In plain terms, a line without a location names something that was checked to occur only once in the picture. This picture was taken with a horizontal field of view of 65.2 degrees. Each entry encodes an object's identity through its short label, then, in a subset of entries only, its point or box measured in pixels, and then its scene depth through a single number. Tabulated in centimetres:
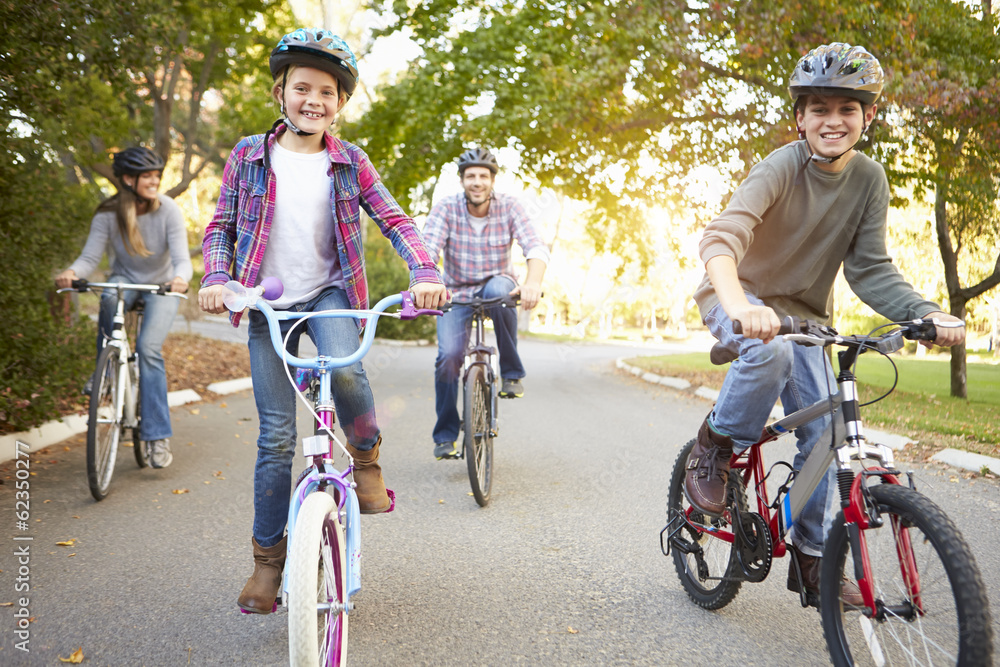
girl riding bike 289
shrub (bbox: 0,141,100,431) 591
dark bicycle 495
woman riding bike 548
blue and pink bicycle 224
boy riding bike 276
